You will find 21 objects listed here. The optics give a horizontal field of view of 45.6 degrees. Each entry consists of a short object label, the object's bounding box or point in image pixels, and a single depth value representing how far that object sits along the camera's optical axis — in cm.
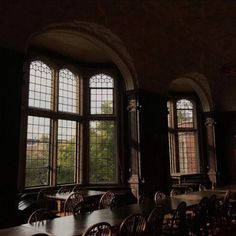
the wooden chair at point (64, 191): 764
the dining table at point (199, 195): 586
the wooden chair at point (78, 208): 445
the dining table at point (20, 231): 314
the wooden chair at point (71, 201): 595
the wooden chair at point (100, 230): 286
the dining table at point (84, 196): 662
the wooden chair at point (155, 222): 347
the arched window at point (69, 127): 833
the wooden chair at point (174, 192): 649
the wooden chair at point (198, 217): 471
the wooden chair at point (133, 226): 319
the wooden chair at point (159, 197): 570
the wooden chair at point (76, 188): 801
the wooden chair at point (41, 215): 391
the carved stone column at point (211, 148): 1074
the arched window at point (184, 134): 1222
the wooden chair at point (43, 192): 735
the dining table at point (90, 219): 336
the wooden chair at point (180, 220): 409
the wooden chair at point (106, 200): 577
